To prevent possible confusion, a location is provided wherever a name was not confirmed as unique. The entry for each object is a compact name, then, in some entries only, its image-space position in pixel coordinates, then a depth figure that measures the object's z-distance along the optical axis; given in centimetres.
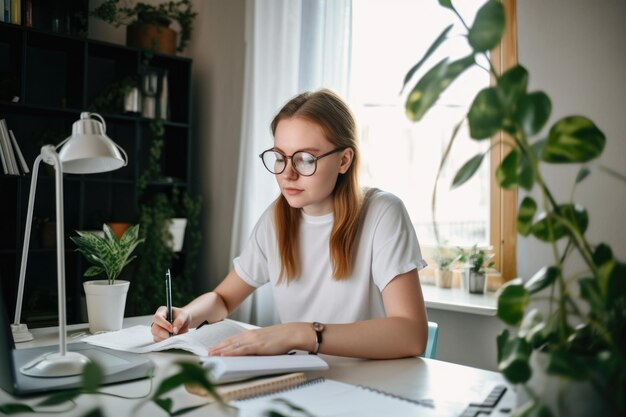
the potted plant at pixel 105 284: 157
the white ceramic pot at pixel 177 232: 325
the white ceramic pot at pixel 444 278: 287
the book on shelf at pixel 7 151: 269
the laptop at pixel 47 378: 99
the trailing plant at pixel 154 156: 320
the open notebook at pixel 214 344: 107
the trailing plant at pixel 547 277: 52
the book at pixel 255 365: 105
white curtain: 287
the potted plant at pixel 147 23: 325
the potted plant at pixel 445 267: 287
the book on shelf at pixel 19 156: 275
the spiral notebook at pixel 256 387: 100
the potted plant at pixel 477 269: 268
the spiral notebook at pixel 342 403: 94
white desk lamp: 112
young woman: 155
